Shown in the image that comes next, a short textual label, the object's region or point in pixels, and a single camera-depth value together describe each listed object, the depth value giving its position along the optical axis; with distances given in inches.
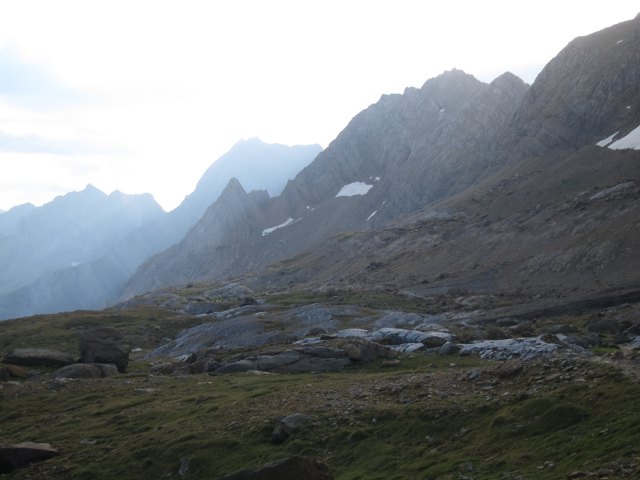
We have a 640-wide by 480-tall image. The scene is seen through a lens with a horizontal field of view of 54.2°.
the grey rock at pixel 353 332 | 2731.8
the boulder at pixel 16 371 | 2224.4
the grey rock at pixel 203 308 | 5083.7
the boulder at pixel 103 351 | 2359.7
